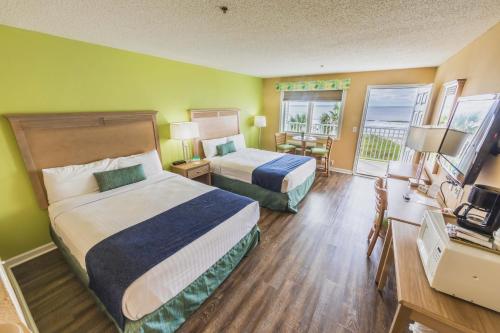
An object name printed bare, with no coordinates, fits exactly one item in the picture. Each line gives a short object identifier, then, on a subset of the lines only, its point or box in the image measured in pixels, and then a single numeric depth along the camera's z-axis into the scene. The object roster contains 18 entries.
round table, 4.96
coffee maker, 1.03
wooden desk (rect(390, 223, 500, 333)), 0.85
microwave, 0.87
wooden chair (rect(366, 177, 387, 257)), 1.96
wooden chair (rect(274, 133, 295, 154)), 5.13
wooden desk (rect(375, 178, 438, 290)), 1.63
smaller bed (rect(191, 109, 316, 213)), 3.09
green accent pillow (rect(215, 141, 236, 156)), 4.07
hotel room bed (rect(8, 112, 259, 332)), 1.31
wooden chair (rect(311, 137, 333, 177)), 4.57
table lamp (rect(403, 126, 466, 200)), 1.69
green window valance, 4.42
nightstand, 3.27
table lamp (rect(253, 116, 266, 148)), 5.30
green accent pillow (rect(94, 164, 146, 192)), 2.37
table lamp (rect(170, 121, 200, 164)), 3.21
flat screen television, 1.22
